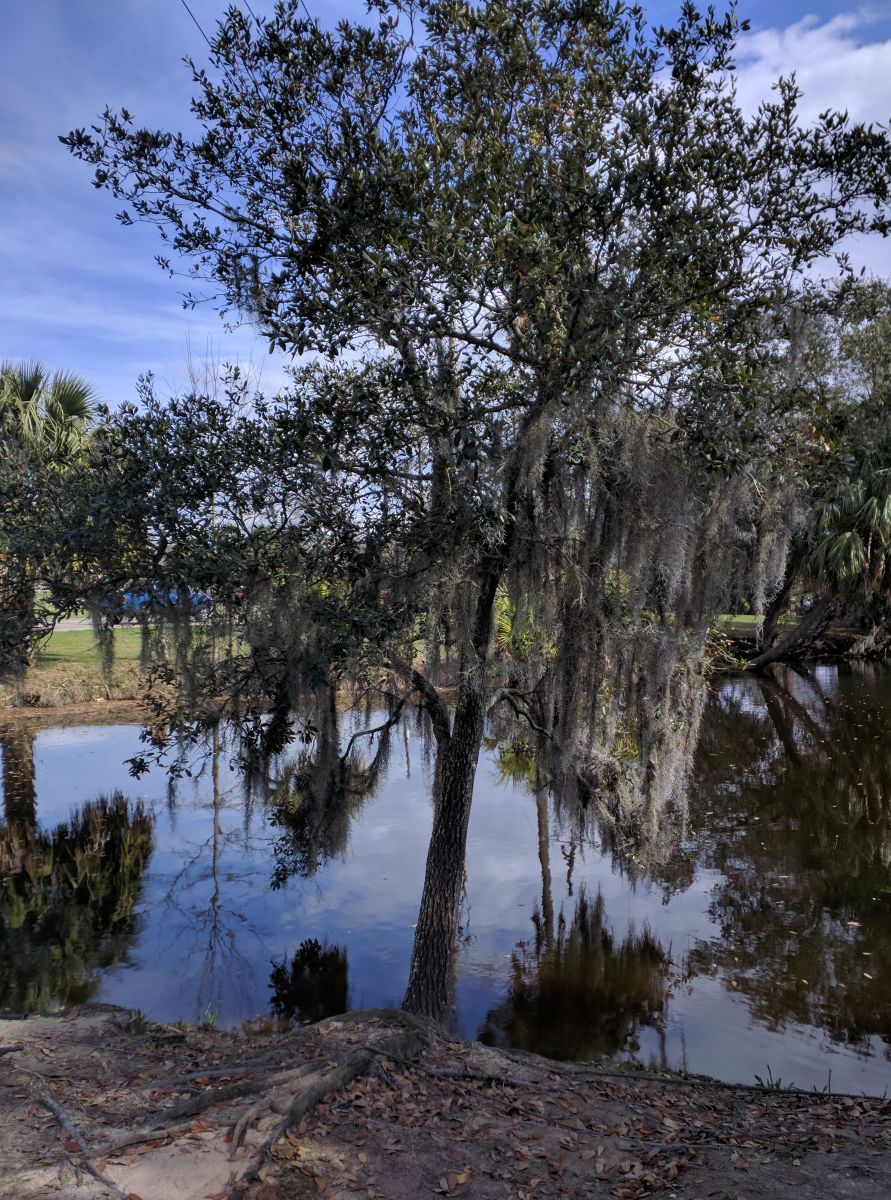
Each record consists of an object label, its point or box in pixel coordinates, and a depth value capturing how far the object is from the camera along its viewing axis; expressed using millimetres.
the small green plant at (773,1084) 5863
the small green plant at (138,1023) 6434
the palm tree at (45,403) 13848
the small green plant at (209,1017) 7245
